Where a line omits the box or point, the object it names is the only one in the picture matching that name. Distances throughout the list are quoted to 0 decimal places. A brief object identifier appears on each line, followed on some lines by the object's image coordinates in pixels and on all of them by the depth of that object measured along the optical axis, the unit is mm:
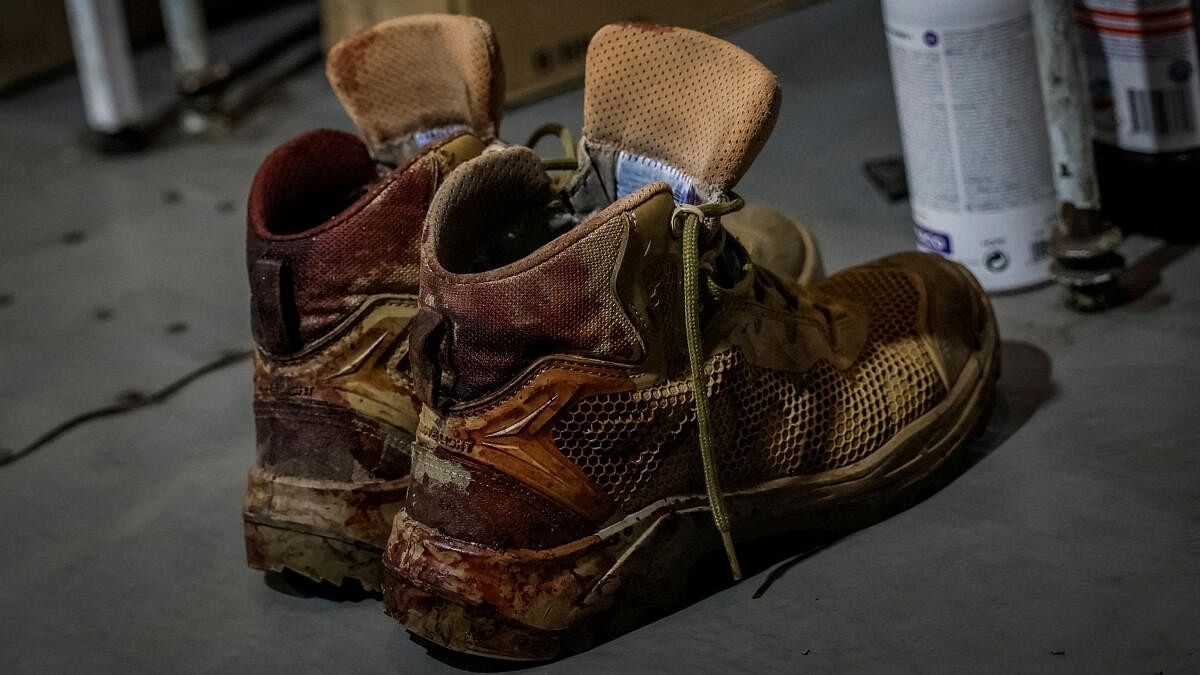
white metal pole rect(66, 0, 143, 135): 2294
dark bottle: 1728
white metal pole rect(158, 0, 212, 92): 2422
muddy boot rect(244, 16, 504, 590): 1529
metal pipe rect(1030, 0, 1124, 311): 1657
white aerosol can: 1690
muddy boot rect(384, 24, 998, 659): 1465
